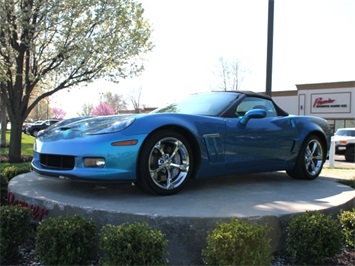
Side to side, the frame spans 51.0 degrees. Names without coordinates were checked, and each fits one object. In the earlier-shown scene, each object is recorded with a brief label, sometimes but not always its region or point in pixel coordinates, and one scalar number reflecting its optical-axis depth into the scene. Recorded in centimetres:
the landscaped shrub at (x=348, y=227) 340
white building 3606
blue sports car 348
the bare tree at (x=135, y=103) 7688
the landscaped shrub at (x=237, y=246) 254
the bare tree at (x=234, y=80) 4708
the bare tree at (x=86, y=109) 9025
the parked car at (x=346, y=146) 1636
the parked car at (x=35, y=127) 3369
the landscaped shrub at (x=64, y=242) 265
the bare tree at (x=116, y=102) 8569
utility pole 695
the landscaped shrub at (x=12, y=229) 294
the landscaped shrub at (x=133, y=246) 250
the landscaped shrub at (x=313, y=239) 296
